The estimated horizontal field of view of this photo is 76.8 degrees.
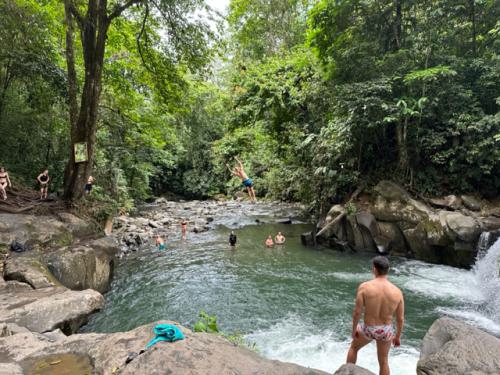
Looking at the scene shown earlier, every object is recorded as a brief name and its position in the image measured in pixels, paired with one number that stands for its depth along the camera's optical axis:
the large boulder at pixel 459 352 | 3.16
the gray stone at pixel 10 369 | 3.27
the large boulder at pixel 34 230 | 8.60
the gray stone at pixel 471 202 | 11.12
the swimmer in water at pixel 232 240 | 14.12
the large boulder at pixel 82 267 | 7.59
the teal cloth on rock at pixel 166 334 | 3.39
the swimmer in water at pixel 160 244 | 13.85
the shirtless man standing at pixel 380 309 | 4.09
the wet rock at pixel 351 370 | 3.19
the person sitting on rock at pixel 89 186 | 13.72
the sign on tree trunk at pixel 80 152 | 10.29
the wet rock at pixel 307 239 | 13.84
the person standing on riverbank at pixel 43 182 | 11.97
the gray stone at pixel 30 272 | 6.59
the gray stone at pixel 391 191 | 12.11
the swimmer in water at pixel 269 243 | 14.00
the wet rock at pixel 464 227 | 10.09
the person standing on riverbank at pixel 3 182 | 10.41
